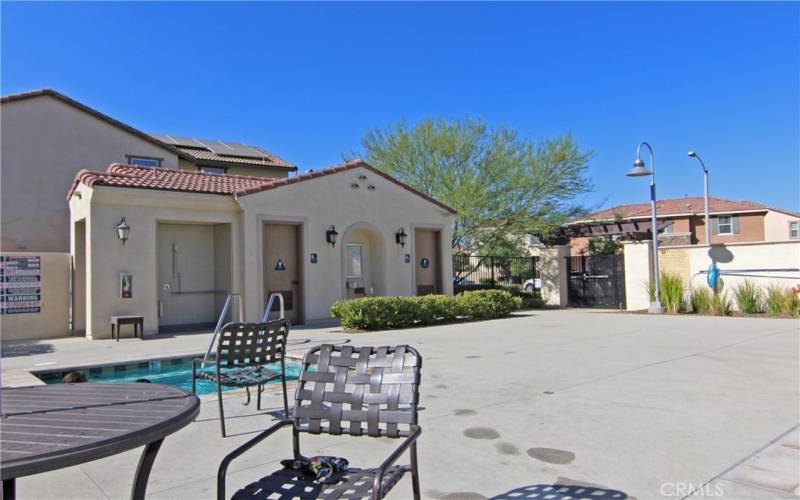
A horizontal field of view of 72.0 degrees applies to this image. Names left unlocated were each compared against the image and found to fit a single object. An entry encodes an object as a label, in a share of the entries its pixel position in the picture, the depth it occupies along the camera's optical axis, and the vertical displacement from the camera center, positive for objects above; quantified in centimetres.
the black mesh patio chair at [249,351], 528 -77
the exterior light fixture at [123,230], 1311 +112
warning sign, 1322 -9
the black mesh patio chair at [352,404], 269 -73
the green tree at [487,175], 2202 +373
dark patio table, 192 -60
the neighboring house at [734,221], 3916 +272
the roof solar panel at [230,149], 2512 +589
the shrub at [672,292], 1711 -97
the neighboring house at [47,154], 1716 +417
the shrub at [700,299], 1669 -119
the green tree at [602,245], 2416 +79
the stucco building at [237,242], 1325 +90
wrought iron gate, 2022 -68
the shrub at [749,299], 1590 -116
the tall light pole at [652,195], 1598 +217
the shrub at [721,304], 1612 -132
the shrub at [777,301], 1524 -119
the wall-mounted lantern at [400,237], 1823 +106
